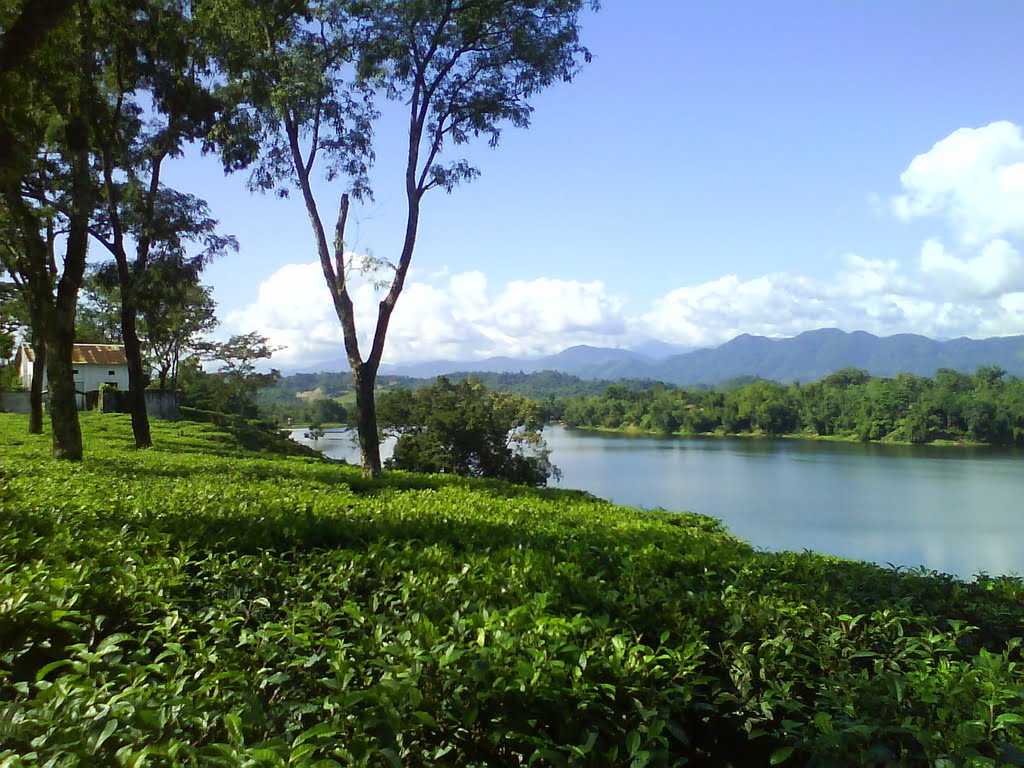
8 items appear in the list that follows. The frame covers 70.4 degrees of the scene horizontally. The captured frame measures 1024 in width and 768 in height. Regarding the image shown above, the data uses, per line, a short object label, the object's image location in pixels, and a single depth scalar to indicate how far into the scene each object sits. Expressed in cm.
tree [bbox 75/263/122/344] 4003
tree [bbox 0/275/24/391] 1905
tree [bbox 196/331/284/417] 3897
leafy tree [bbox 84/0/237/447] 1264
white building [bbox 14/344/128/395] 4169
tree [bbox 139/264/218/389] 3200
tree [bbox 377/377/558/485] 3272
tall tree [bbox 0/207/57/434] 1062
